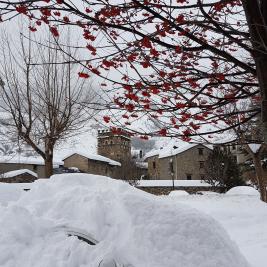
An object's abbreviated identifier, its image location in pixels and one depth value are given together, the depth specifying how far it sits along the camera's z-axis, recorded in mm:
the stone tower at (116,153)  45234
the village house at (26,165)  47125
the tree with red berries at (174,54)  2920
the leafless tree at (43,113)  15125
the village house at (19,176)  37934
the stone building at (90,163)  51781
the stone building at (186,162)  51188
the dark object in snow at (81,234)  3019
